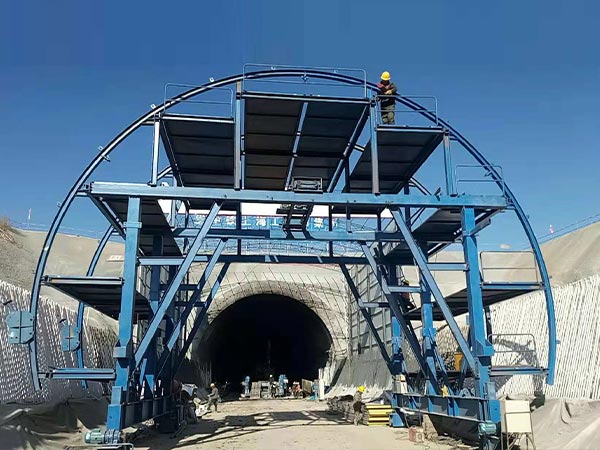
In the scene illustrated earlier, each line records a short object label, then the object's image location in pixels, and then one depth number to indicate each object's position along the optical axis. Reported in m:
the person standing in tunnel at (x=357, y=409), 18.47
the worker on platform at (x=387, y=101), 14.93
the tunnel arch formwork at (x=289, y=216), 12.50
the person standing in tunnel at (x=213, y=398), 27.08
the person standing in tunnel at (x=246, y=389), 39.97
